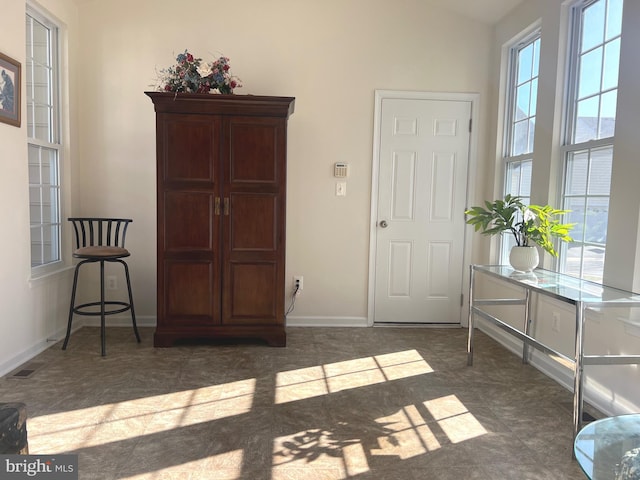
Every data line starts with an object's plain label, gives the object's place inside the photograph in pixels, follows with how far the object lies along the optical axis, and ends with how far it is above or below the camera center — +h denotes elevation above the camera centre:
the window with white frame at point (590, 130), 2.93 +0.50
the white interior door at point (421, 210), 4.43 -0.06
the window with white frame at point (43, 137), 3.61 +0.43
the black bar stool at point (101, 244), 3.58 -0.41
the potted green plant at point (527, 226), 3.00 -0.12
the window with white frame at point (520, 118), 3.83 +0.74
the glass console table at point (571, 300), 2.26 -0.44
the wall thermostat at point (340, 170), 4.39 +0.28
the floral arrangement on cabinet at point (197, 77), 3.70 +0.92
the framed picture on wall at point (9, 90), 3.04 +0.65
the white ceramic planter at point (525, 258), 3.12 -0.33
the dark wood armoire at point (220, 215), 3.67 -0.14
